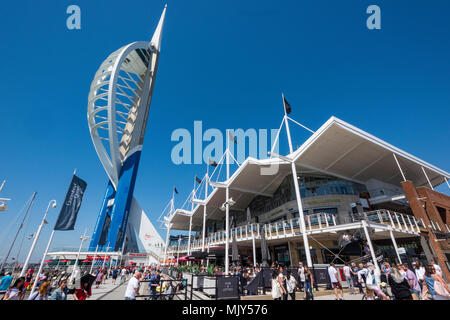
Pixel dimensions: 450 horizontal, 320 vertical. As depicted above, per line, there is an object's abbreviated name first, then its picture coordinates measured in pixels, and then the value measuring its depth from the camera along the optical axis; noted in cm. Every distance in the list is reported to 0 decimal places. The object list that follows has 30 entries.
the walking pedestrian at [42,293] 596
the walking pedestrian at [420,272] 857
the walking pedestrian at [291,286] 805
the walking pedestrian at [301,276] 962
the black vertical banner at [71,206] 1152
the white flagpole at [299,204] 1477
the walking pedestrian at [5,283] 976
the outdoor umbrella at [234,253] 1623
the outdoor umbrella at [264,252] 1493
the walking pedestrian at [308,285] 826
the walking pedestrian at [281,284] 682
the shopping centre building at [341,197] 1680
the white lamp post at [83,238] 2327
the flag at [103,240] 3111
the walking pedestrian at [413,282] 746
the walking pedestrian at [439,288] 539
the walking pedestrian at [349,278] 1113
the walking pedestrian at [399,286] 606
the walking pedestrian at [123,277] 2175
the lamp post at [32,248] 977
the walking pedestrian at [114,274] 2198
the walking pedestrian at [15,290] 586
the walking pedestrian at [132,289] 664
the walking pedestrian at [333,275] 914
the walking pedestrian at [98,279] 1647
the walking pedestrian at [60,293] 635
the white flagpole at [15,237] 2144
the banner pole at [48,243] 1154
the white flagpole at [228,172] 1874
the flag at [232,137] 2330
